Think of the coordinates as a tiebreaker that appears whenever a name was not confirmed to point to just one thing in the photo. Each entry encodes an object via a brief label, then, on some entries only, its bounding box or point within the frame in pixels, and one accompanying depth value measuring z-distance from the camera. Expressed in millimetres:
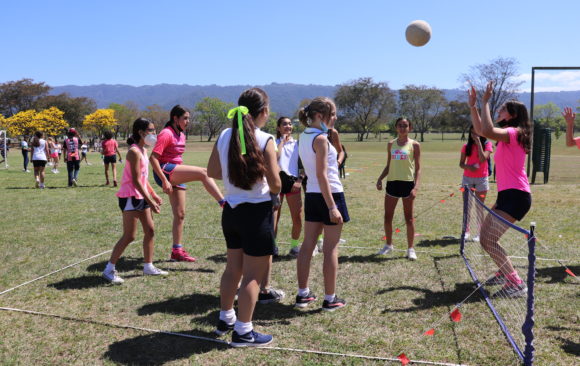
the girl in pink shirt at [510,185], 4531
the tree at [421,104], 97875
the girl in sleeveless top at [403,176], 6188
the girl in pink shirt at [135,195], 4930
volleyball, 7867
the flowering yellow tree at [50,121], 65625
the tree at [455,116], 98312
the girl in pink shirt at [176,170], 5398
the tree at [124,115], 97312
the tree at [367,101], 94500
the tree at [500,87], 67562
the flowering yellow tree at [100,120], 78312
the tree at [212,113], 111125
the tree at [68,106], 87275
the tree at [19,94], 87375
